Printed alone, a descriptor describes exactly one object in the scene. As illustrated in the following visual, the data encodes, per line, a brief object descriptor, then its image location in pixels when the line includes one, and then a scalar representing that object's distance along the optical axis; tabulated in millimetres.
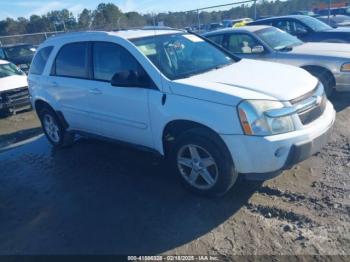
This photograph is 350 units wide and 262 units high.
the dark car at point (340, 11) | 22594
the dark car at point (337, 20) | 16278
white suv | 3350
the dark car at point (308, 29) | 9469
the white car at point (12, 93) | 9250
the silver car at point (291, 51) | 6434
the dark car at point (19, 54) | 14891
